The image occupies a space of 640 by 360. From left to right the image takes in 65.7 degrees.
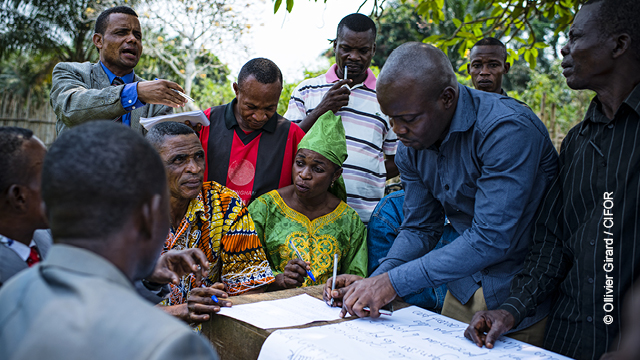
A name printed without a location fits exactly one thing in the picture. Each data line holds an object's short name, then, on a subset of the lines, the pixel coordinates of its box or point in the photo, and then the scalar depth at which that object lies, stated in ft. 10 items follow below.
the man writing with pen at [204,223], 9.31
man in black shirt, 6.20
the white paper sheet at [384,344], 5.67
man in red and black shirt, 11.46
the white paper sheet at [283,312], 6.61
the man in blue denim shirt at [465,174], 6.98
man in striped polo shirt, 12.62
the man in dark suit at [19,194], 5.26
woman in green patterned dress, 10.80
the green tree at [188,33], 46.73
